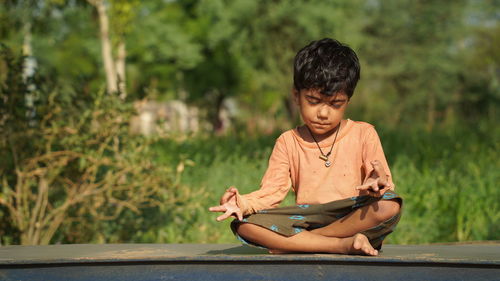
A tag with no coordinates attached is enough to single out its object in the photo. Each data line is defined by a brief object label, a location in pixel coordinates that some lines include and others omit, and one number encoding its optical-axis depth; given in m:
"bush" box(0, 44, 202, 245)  11.47
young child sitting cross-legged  6.44
